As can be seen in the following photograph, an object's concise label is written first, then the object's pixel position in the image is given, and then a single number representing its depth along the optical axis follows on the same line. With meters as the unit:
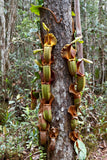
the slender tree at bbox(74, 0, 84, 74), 2.08
